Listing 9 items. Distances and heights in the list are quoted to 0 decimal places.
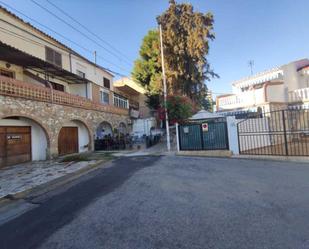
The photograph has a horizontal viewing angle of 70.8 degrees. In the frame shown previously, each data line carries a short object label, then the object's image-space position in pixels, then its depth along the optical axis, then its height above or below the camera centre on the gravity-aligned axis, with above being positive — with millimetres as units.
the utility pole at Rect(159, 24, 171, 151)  15336 +560
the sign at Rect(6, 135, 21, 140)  11547 +376
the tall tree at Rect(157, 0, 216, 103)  21625 +9140
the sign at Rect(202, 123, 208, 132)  12969 +329
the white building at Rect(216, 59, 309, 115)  16634 +3008
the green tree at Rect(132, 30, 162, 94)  25578 +8676
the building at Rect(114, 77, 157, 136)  27109 +4163
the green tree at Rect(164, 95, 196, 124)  17406 +1979
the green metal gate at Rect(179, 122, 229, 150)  12469 -241
